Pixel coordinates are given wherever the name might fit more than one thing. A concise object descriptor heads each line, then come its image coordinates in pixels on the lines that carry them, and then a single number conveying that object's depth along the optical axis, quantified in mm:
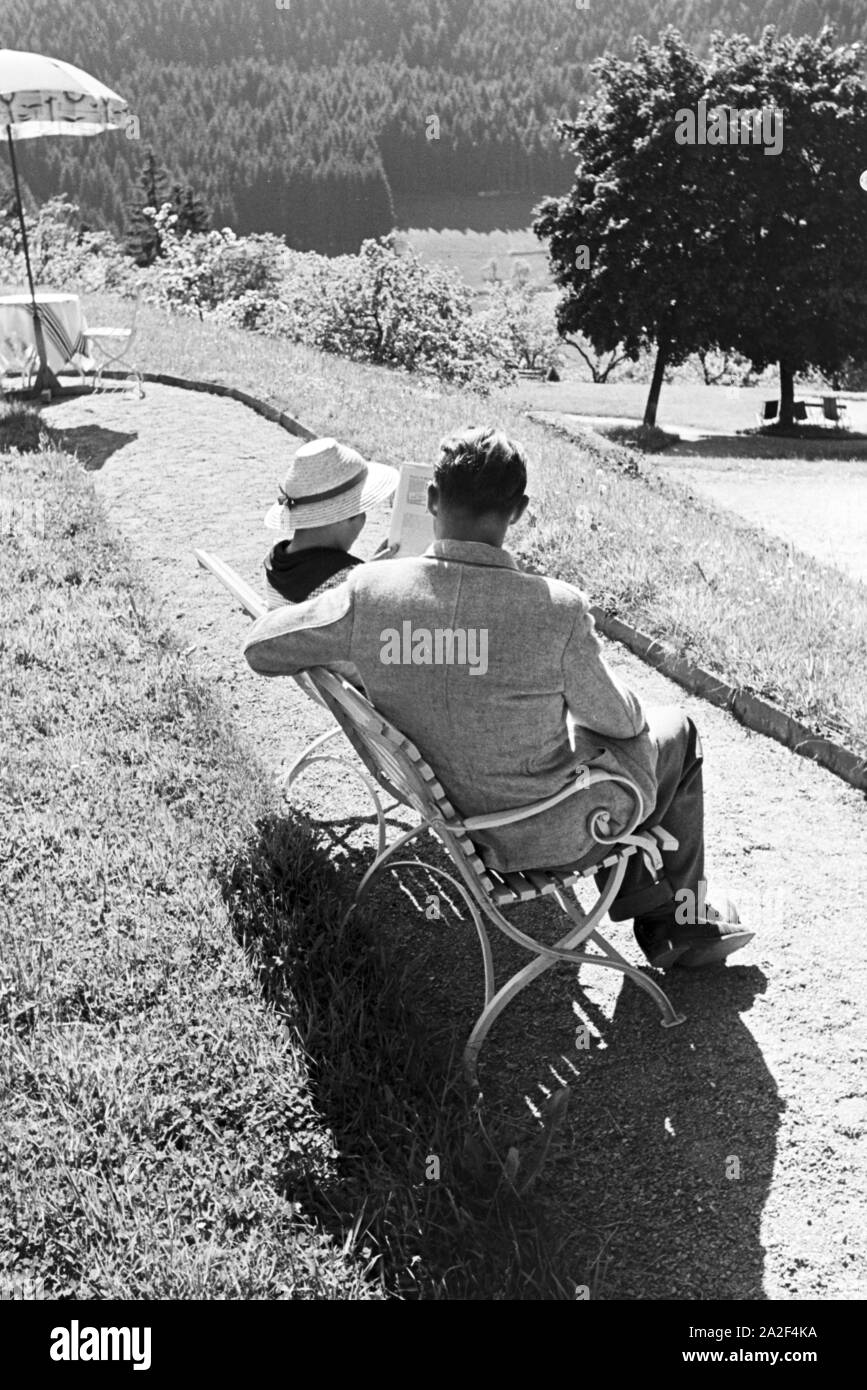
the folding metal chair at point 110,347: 13820
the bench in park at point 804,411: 37484
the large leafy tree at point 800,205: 33906
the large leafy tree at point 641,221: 34219
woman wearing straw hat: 4297
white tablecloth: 13281
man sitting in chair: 3133
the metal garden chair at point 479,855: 3281
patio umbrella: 12117
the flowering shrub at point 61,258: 28648
